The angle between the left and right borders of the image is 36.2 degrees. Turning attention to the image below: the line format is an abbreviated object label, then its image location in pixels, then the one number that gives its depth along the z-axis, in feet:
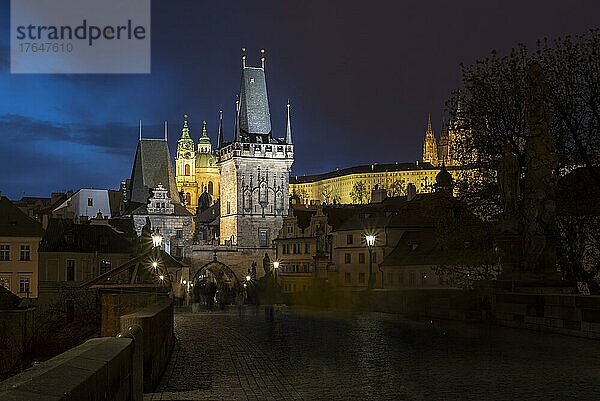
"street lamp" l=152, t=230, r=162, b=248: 131.23
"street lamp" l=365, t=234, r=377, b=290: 138.92
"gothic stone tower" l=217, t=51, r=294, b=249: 417.69
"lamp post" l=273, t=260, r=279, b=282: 327.20
